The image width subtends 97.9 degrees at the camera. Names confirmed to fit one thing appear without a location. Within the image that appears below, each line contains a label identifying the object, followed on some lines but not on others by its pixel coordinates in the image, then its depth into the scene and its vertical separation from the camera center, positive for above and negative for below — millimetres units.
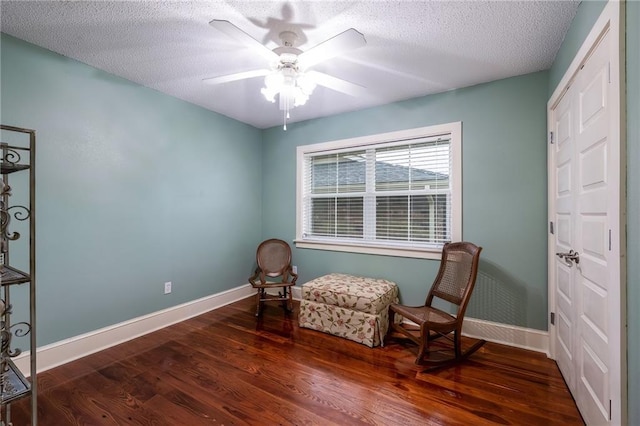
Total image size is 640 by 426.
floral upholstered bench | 2531 -896
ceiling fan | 1564 +957
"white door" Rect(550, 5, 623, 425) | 1214 -128
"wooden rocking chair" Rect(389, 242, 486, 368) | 2180 -803
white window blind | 2844 +249
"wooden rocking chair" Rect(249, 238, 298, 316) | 3387 -643
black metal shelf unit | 1235 -427
